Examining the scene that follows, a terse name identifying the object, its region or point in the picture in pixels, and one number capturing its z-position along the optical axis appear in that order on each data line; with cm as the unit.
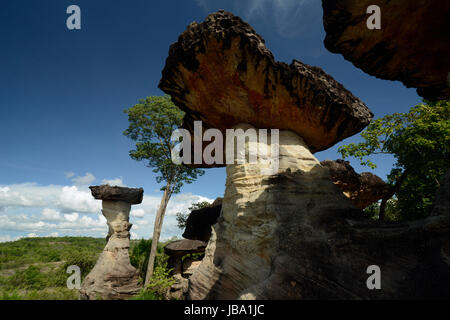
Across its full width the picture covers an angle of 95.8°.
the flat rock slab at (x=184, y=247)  1148
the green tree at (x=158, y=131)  1602
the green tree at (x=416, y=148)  901
